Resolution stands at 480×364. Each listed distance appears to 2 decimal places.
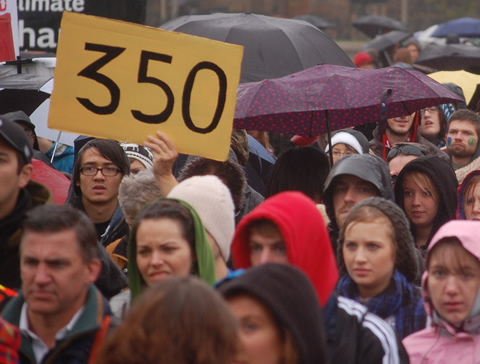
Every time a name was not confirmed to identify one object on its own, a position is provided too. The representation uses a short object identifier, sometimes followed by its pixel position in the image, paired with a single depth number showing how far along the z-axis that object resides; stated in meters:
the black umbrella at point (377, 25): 44.59
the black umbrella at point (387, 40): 34.66
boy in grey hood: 11.52
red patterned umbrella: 13.26
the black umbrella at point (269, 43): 17.55
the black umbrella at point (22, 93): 17.55
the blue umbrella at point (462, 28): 42.72
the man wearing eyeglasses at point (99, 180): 13.05
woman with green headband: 8.71
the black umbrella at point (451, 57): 28.89
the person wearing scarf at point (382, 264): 9.63
